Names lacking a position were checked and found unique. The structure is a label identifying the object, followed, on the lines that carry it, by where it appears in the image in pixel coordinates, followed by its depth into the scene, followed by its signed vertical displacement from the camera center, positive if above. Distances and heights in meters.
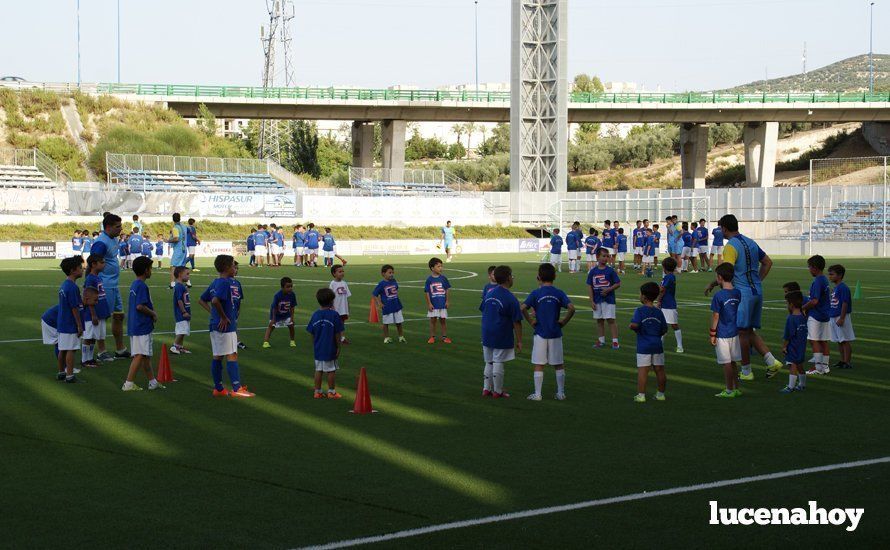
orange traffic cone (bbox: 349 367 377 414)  11.49 -1.84
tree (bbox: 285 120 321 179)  108.31 +8.33
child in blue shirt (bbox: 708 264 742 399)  12.32 -1.19
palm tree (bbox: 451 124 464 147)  182.38 +18.07
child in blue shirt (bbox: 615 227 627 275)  38.09 -0.46
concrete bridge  84.88 +10.45
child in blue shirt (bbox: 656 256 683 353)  16.03 -1.02
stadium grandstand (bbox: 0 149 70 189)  60.97 +3.82
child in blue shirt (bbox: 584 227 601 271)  35.86 -0.33
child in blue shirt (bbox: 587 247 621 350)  16.97 -1.03
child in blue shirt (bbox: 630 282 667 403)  11.91 -1.14
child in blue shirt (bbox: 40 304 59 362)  14.63 -1.36
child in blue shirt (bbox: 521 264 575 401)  12.00 -1.01
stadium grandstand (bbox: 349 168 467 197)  73.75 +3.65
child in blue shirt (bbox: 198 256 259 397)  12.41 -1.02
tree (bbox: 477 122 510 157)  153.12 +13.26
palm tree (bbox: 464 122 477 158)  182.91 +18.71
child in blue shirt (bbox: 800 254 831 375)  13.67 -0.99
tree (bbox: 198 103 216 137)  85.38 +9.14
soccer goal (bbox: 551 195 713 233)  63.34 +1.45
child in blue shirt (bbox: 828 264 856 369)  14.19 -1.04
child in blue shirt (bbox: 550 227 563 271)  38.35 -0.42
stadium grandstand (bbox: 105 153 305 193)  65.49 +3.82
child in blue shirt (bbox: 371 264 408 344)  17.61 -1.12
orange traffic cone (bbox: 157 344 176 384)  13.79 -1.84
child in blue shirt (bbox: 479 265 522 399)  12.12 -1.06
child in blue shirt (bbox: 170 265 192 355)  14.93 -0.95
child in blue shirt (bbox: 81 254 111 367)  14.76 -1.22
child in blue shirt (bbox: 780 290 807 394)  12.73 -1.33
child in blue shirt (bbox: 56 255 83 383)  13.23 -1.11
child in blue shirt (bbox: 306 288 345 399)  12.07 -1.16
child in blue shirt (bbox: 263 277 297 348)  16.55 -1.19
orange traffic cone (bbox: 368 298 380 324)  21.03 -1.69
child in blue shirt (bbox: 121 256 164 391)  12.94 -1.14
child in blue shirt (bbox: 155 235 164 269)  42.12 -0.67
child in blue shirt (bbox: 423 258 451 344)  17.61 -1.05
